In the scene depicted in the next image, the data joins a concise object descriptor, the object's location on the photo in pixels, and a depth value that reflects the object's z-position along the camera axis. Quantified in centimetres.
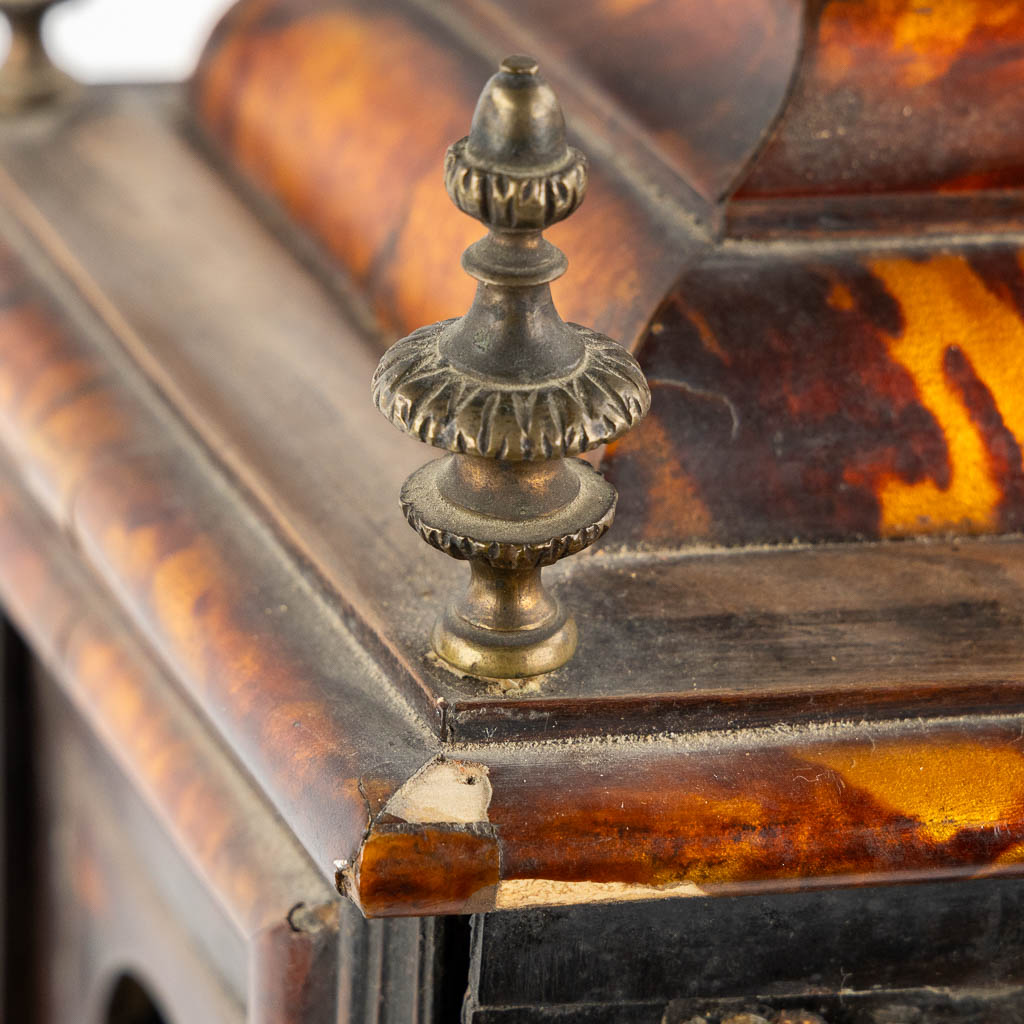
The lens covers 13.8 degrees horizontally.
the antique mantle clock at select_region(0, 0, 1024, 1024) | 42
